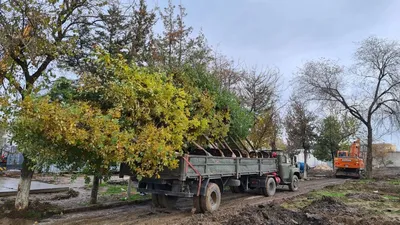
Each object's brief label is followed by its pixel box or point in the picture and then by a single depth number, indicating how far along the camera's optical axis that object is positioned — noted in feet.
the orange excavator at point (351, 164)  86.07
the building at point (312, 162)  186.70
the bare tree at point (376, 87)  79.30
